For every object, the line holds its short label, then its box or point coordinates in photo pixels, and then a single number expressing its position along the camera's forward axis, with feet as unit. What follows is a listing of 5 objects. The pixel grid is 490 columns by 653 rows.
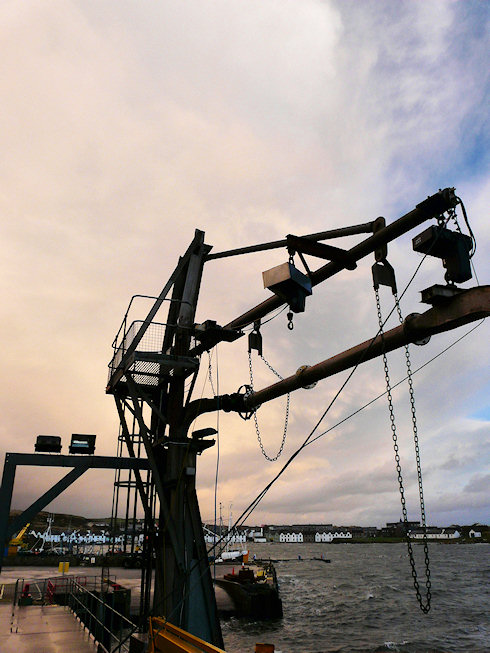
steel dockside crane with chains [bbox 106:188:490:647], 31.55
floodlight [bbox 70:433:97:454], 49.14
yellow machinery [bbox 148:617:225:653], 21.19
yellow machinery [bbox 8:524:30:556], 199.70
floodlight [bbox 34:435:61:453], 48.24
